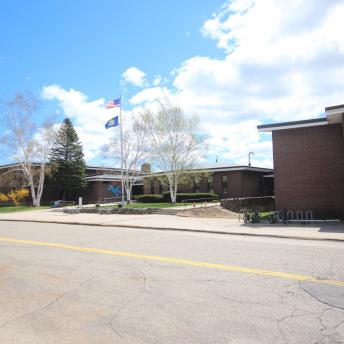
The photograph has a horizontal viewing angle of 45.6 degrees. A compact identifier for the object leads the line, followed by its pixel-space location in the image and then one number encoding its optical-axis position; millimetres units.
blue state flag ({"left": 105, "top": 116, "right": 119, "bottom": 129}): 35219
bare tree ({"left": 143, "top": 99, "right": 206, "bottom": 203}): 40438
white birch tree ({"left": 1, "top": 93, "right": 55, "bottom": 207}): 49078
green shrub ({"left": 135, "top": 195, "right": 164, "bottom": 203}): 45622
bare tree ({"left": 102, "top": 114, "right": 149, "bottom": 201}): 45375
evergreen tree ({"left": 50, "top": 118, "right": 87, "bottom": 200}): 54188
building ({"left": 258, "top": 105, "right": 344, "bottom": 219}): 23047
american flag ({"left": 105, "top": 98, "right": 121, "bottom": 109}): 35397
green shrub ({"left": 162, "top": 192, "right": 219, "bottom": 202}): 43531
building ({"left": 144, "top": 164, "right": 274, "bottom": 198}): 44219
